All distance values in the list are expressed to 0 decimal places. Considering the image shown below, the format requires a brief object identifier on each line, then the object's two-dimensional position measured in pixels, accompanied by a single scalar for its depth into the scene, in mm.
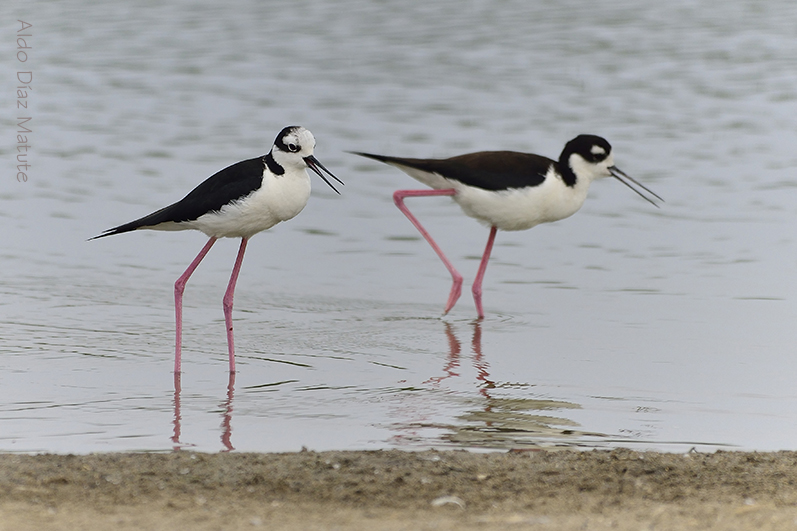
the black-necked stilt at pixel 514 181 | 16891
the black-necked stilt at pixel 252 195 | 12602
